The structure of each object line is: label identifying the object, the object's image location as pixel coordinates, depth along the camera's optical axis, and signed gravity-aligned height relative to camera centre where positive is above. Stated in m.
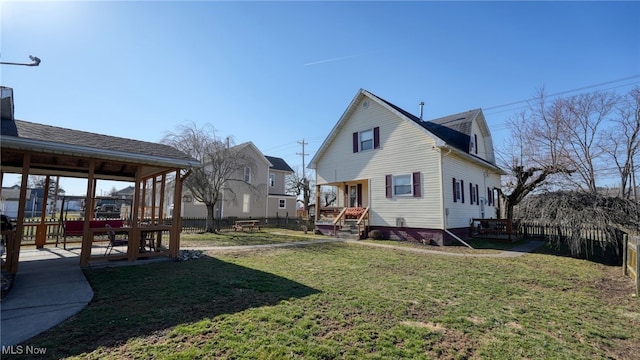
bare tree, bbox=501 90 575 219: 16.12 +3.77
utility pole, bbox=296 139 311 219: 40.53 +2.83
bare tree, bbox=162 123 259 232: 17.66 +3.25
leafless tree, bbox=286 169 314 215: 40.72 +3.24
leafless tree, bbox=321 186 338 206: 44.42 +2.34
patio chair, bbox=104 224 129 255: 8.02 -0.95
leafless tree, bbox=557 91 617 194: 16.33 +4.73
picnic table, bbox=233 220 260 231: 20.80 -1.21
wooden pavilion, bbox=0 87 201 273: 6.33 +1.31
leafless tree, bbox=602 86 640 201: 15.39 +3.95
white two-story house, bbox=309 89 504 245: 14.02 +2.25
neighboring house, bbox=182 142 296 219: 25.86 +1.13
